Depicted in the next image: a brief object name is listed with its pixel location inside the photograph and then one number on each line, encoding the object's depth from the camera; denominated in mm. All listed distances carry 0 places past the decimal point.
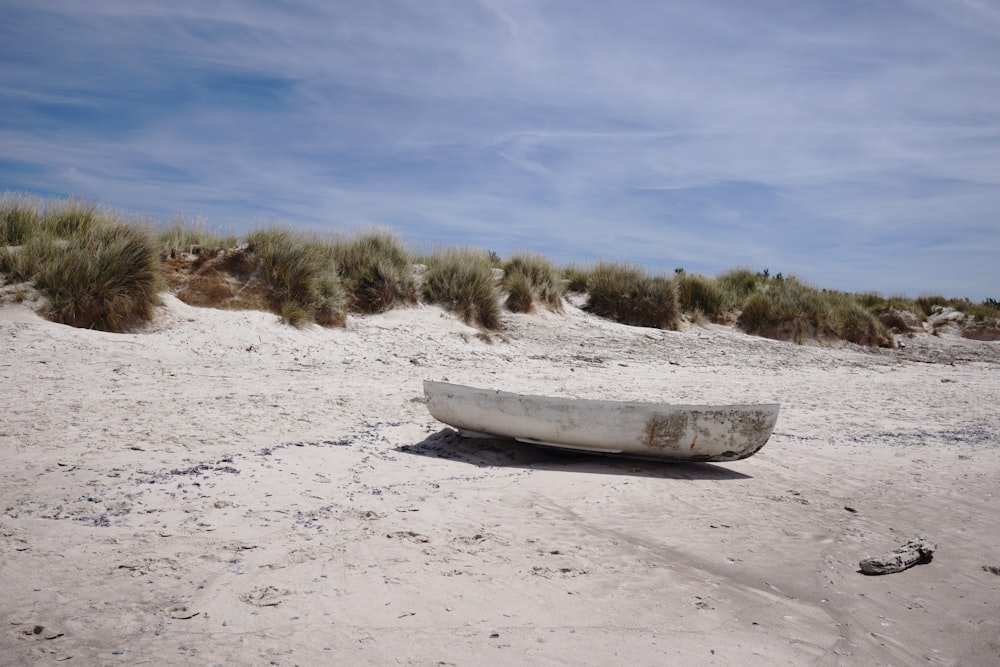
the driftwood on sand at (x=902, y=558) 3662
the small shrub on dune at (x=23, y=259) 7965
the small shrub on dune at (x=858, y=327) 17016
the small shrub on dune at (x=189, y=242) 9984
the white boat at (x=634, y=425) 5145
